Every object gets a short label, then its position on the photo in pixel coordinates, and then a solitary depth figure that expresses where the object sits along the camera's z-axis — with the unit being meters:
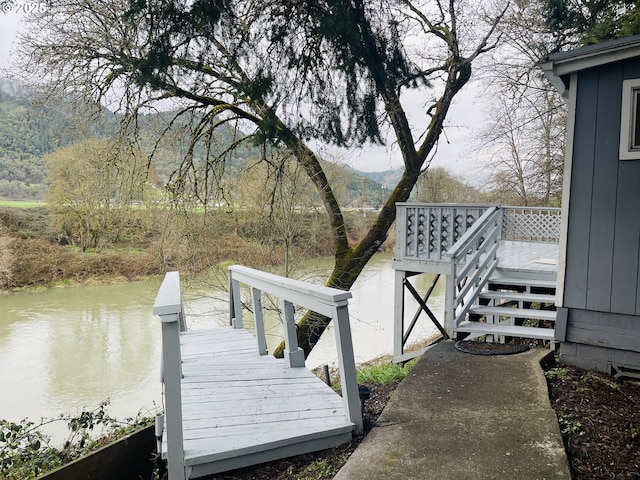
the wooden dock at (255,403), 2.10
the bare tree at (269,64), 3.54
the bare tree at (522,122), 9.62
